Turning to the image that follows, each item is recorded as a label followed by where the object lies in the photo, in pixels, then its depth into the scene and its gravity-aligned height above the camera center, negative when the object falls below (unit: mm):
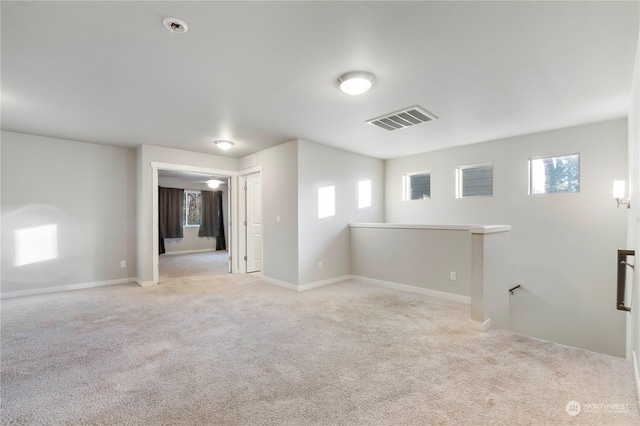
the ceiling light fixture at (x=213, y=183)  7974 +819
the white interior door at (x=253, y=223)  6297 -234
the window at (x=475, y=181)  5180 +578
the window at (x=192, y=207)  10367 +209
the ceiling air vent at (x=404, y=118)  3566 +1235
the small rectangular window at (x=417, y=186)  6070 +564
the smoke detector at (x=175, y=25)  1900 +1263
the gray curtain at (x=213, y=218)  10492 -195
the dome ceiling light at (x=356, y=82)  2617 +1207
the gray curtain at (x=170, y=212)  9578 +28
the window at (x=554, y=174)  4309 +573
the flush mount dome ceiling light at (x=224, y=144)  4829 +1154
